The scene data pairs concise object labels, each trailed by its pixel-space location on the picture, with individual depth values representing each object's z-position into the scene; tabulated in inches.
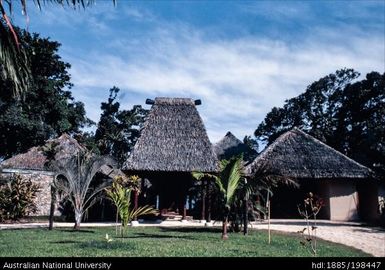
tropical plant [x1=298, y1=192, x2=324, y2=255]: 313.5
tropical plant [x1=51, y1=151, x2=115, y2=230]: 503.8
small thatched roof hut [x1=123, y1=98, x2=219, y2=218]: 640.8
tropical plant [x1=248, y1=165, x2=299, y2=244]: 428.1
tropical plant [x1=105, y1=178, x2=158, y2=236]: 368.2
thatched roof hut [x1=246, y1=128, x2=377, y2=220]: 726.5
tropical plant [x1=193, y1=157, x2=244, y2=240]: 412.8
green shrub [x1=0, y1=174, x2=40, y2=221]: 634.8
